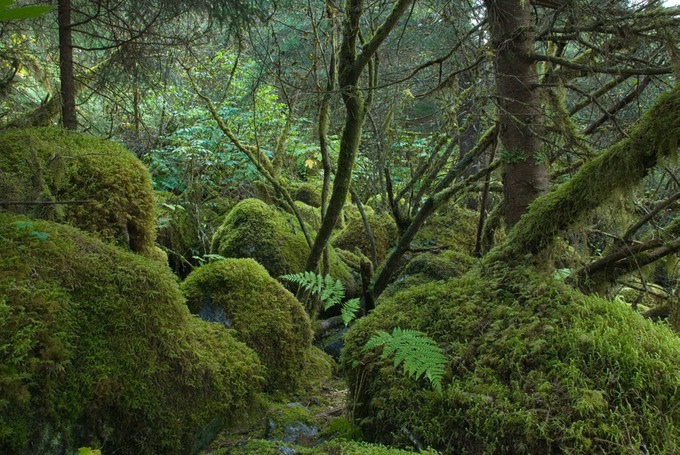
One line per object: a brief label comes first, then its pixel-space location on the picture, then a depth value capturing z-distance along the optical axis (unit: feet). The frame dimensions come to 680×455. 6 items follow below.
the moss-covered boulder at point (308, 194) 34.37
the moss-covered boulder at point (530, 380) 7.10
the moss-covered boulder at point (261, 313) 13.89
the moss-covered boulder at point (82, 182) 11.43
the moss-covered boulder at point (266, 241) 21.62
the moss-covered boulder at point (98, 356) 7.59
